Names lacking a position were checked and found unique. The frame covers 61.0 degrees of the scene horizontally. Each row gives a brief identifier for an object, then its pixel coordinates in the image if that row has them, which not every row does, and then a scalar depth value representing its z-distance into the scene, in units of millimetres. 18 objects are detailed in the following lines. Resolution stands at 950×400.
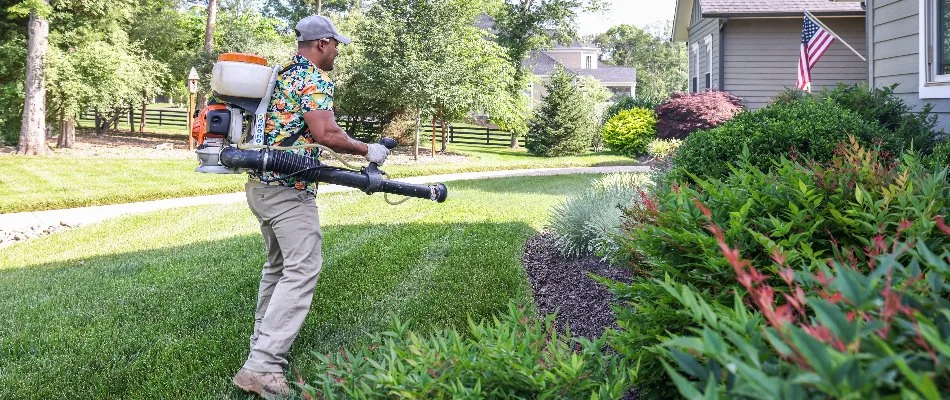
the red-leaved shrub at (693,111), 17484
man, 3900
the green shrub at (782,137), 5859
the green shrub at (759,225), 2504
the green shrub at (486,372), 2186
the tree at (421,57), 21891
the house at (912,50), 7043
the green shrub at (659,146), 17858
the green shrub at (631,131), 22234
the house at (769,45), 17562
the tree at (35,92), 20172
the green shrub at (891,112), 6539
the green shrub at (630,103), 24720
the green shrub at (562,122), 27688
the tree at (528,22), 32625
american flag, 13641
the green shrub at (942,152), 4500
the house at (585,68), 54591
